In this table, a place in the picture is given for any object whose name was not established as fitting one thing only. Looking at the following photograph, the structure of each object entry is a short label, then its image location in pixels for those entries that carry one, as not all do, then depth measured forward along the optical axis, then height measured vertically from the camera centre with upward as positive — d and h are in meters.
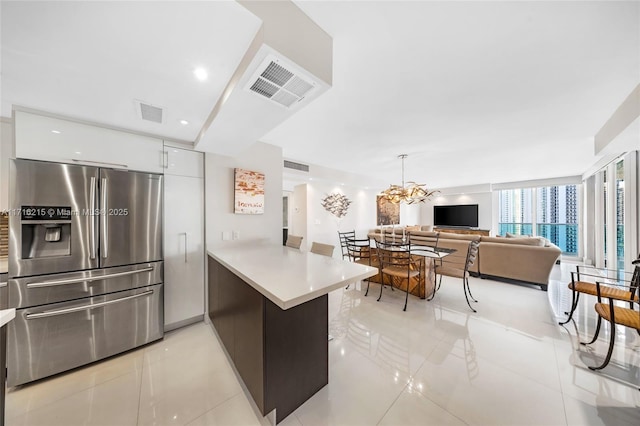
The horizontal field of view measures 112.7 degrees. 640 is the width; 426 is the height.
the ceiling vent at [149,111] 1.90 +0.96
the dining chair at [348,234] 6.05 -0.63
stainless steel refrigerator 1.71 -0.47
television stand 7.64 -0.69
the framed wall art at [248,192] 2.93 +0.29
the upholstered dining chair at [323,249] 2.67 -0.48
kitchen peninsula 1.33 -0.80
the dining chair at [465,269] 3.07 -0.91
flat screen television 8.30 -0.14
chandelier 4.57 +0.43
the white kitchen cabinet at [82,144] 1.82 +0.66
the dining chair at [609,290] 1.96 -0.81
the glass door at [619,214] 3.75 -0.07
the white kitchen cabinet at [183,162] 2.49 +0.62
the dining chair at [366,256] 3.85 -0.82
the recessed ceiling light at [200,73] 1.48 +1.00
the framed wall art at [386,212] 7.40 +0.00
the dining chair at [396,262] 3.01 -0.76
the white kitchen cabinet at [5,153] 1.96 +0.57
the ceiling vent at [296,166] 4.54 +1.03
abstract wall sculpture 5.95 +0.23
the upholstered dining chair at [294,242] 3.13 -0.44
